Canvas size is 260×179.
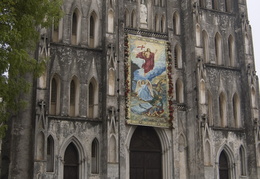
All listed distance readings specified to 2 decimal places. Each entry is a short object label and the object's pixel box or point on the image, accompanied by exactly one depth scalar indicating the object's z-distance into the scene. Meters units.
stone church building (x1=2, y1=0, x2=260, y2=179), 21.80
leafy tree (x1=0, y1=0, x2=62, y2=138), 13.62
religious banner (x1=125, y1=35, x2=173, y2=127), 23.28
